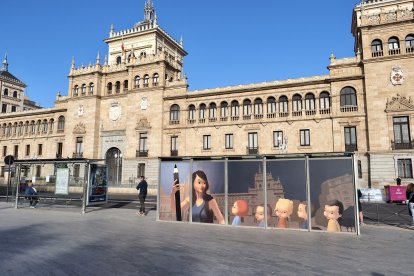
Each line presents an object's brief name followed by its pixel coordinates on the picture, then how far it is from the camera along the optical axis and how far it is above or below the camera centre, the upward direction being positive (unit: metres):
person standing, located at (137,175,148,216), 15.73 -1.07
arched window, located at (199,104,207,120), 38.19 +7.29
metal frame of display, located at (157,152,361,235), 10.73 +0.46
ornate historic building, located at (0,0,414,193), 29.30 +6.96
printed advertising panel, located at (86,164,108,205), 16.98 -0.69
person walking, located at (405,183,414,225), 12.34 -1.01
